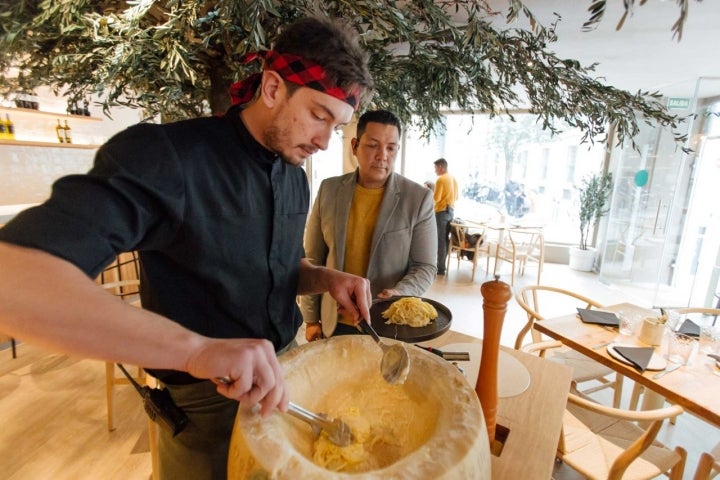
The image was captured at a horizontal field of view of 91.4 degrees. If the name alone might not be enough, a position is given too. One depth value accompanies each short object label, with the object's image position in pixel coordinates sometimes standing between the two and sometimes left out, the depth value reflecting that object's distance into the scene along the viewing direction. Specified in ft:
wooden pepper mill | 2.65
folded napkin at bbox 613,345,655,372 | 5.68
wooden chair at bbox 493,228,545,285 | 17.10
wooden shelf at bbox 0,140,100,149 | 10.68
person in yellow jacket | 18.31
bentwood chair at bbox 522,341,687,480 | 4.61
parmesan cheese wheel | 1.83
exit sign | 14.96
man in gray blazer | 5.91
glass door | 14.05
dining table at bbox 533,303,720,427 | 4.92
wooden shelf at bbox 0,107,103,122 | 10.64
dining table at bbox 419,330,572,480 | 2.91
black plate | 4.17
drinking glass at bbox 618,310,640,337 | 6.85
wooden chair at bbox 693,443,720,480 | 5.09
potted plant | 19.30
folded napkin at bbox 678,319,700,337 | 6.88
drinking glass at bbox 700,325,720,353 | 6.30
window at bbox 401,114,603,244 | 22.22
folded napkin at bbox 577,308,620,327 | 7.16
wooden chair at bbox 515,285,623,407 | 7.50
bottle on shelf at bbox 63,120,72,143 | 12.51
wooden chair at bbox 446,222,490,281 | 17.87
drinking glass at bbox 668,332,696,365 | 5.94
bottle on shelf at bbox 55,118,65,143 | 12.34
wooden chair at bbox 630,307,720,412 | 7.64
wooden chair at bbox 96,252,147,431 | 7.09
